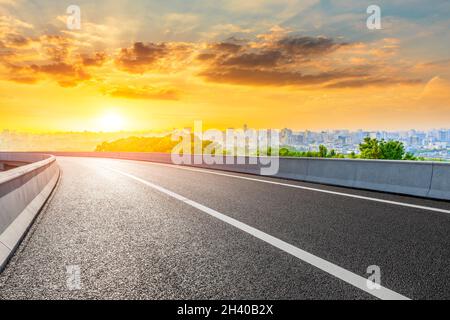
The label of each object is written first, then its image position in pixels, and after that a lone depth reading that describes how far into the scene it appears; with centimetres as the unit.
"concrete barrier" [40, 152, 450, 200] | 1073
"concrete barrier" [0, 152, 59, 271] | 563
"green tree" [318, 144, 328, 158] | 4779
